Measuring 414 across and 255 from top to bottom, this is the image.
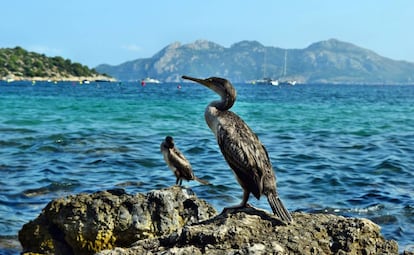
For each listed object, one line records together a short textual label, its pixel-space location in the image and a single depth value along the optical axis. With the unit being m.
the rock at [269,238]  4.35
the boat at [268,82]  180.91
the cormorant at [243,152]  5.27
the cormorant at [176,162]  10.42
